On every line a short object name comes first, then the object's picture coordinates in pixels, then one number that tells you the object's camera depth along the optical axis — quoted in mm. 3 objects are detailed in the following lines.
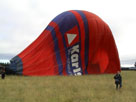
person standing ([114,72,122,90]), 11480
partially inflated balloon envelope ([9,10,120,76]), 18828
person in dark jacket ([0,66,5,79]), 15611
